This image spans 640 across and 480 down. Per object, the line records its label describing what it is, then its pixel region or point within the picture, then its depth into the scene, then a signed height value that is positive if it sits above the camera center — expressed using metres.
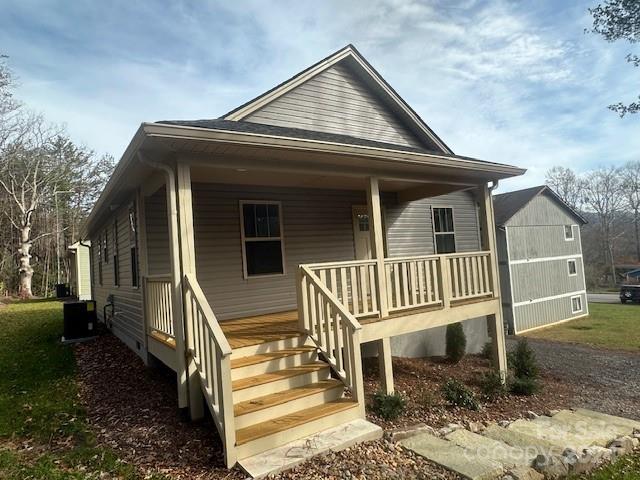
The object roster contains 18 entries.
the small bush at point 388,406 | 4.89 -1.91
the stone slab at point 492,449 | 3.69 -2.04
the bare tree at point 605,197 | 45.50 +5.20
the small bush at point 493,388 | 6.33 -2.29
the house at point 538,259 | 18.28 -0.69
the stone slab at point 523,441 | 4.14 -2.20
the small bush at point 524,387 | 6.61 -2.40
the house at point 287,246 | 4.27 +0.32
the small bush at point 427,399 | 5.55 -2.15
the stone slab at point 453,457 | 3.36 -1.94
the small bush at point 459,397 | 5.67 -2.14
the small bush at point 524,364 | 7.33 -2.23
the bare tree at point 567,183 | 45.94 +7.19
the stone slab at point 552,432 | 4.55 -2.35
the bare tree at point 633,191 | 44.09 +5.63
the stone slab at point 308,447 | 3.32 -1.75
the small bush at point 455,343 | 9.19 -2.19
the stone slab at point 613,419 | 5.28 -2.57
